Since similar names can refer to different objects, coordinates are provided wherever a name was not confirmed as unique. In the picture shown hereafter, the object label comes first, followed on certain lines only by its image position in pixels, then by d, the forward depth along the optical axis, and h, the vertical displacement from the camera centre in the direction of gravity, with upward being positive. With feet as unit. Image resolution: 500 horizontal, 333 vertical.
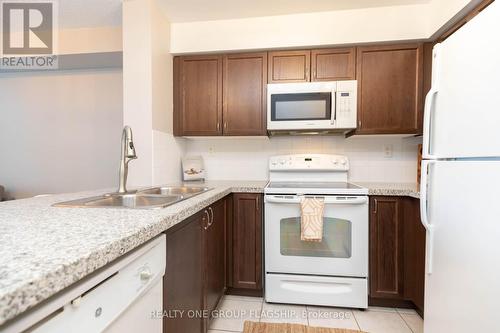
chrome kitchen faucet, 5.19 +0.10
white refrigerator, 3.00 -0.28
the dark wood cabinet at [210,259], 3.48 -1.97
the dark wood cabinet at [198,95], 7.86 +1.97
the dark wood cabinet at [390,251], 6.20 -2.25
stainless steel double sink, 3.93 -0.76
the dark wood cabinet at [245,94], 7.66 +1.98
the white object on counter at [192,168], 8.30 -0.32
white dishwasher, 1.54 -1.10
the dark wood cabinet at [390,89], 7.06 +2.01
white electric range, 6.21 -2.30
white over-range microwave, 7.07 +1.51
